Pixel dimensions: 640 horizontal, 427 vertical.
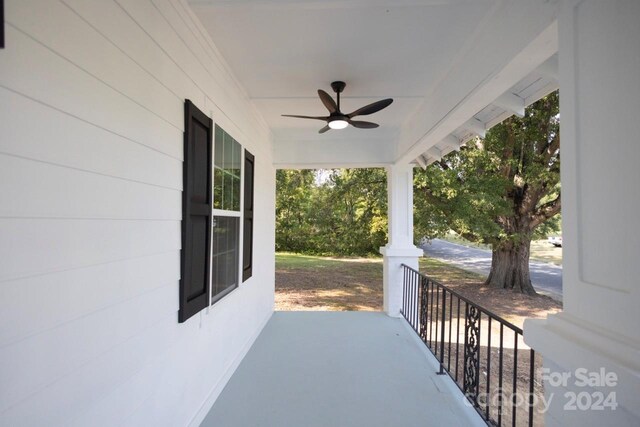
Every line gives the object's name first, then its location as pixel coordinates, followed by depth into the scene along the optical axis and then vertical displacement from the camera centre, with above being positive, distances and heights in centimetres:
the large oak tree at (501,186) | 651 +72
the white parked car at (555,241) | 2334 -135
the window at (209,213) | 198 +4
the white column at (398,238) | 486 -25
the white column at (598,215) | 90 +2
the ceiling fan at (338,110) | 283 +96
